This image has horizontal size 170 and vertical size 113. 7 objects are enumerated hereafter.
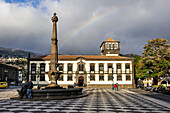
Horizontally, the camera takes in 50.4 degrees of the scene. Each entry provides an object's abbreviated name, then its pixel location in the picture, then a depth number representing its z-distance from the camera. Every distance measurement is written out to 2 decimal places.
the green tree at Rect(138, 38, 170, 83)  41.44
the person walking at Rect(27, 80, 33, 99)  16.07
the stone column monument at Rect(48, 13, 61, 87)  19.64
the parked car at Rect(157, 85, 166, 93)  28.81
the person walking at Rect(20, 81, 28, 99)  16.41
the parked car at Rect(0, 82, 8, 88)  46.59
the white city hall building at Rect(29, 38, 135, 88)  54.59
